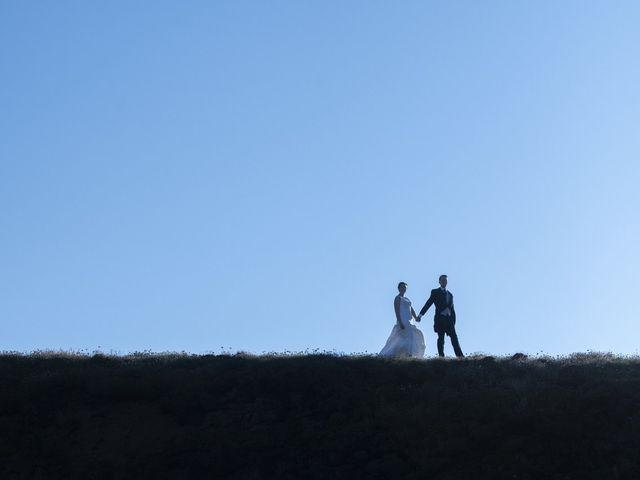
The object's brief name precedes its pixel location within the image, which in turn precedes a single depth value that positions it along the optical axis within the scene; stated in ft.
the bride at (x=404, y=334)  92.12
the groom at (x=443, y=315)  92.79
